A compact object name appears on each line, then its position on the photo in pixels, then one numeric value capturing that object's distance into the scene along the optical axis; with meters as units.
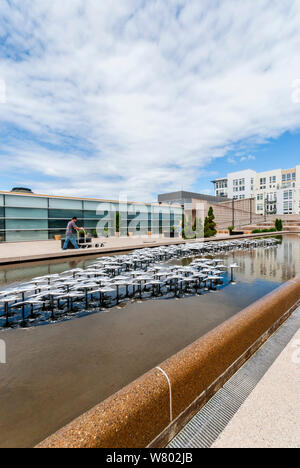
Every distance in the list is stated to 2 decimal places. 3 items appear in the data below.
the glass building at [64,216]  21.44
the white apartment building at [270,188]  72.06
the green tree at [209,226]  27.09
